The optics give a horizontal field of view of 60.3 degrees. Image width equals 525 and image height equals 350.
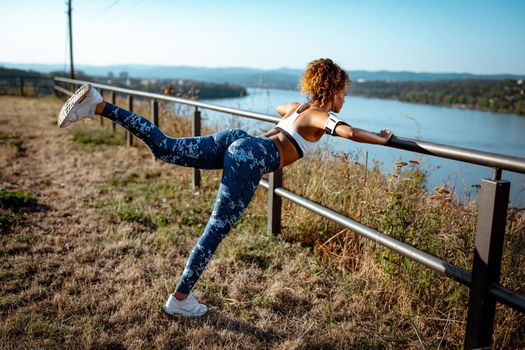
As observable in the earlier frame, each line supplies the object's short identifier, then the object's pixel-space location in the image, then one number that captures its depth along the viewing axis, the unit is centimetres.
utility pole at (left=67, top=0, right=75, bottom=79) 2723
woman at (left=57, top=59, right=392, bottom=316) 246
